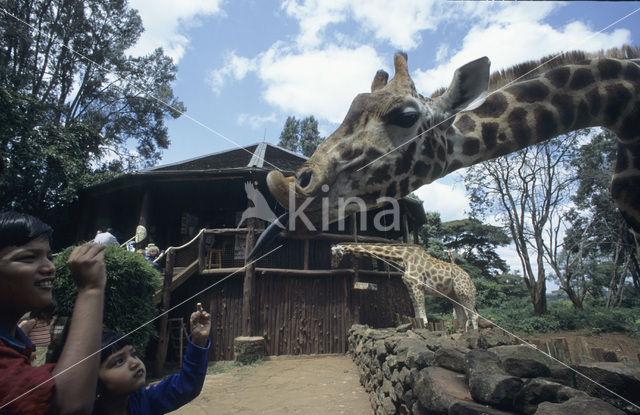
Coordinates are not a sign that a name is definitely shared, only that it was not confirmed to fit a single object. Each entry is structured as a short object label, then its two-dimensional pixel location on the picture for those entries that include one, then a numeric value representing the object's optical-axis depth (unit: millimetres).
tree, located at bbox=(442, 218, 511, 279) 27172
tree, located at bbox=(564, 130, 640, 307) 16125
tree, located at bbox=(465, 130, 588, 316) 12930
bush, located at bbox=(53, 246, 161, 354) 6166
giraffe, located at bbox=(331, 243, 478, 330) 7992
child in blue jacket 1536
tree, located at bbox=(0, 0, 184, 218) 11864
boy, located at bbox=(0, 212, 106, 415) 917
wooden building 10148
